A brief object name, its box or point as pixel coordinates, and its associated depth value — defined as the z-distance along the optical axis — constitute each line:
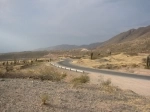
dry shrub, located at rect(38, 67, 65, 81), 21.50
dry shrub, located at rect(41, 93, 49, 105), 10.79
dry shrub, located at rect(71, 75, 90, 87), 20.45
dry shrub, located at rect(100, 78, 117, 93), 15.33
